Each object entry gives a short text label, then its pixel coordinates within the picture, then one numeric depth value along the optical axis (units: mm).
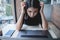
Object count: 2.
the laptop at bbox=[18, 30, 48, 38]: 696
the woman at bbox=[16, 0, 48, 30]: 824
